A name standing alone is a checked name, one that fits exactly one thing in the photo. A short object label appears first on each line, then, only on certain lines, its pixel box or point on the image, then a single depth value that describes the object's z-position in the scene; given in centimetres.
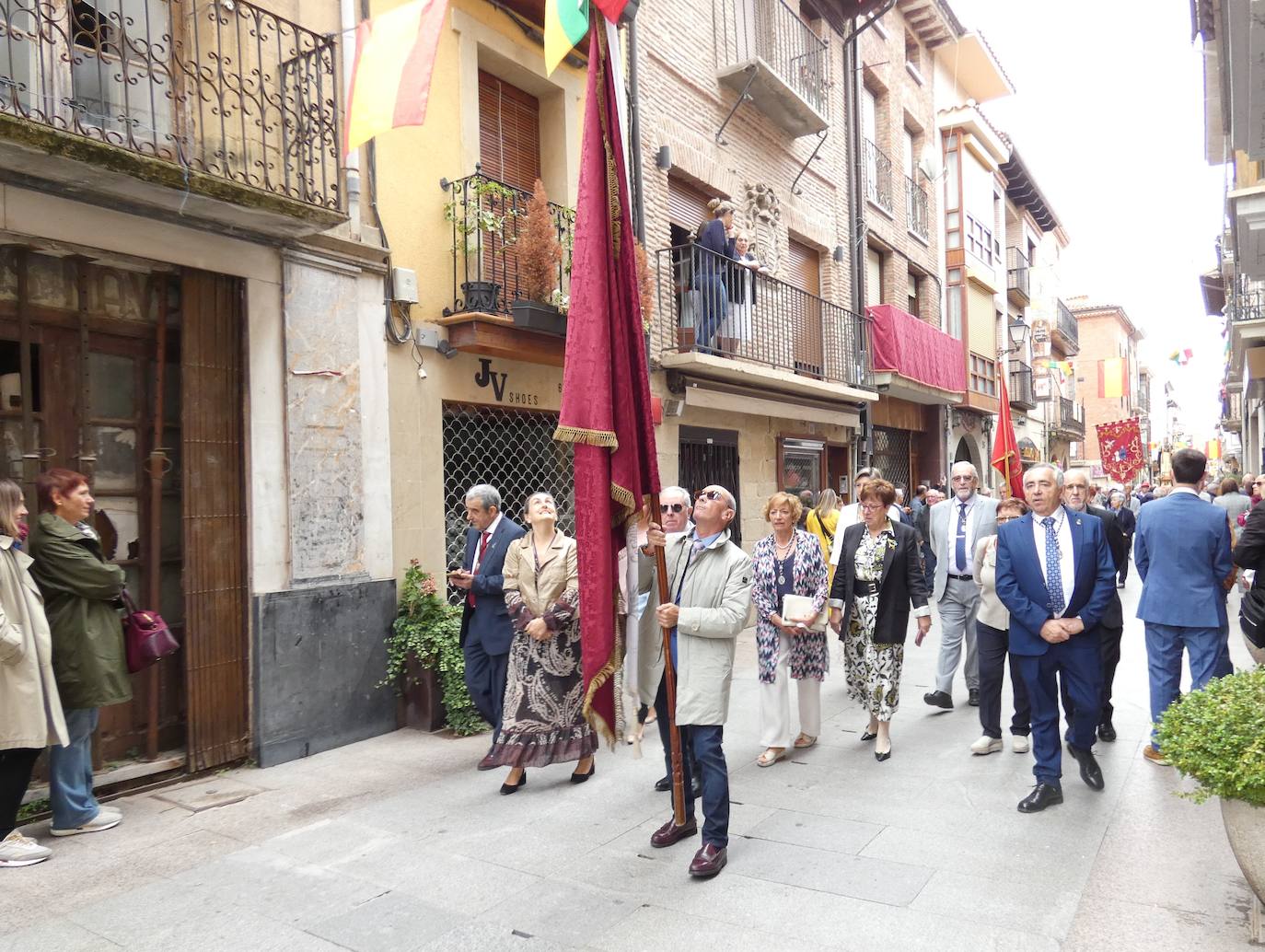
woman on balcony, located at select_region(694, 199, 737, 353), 1069
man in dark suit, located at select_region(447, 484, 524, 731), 572
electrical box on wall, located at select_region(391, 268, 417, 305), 694
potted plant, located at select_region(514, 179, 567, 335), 783
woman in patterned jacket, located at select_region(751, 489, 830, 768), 572
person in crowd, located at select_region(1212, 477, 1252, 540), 1169
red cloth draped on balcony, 1507
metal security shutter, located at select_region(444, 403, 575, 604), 777
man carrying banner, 399
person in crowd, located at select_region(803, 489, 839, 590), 911
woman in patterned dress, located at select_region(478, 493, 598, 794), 523
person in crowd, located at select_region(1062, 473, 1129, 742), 504
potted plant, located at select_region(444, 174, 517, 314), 746
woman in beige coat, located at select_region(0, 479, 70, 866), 418
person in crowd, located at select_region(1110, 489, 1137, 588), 1397
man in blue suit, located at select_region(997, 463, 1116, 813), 475
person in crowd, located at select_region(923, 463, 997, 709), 684
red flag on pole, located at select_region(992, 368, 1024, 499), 967
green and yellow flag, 403
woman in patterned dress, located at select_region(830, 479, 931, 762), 591
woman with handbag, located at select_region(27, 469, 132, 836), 455
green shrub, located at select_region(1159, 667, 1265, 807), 317
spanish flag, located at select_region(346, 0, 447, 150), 547
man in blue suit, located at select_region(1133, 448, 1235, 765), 517
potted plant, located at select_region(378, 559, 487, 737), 648
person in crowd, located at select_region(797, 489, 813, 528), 1081
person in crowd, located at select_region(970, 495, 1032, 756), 570
